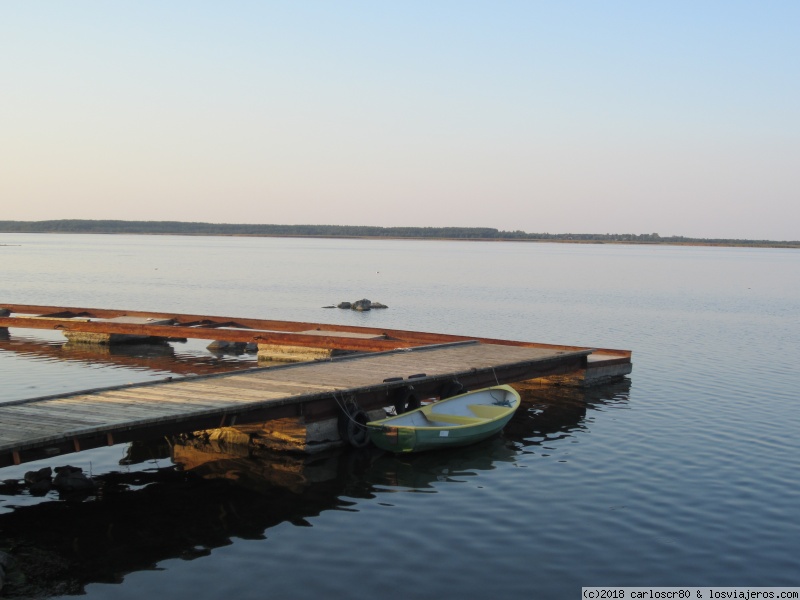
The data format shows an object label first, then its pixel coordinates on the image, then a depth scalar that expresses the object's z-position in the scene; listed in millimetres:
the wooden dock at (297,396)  12609
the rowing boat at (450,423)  16188
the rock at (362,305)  51312
